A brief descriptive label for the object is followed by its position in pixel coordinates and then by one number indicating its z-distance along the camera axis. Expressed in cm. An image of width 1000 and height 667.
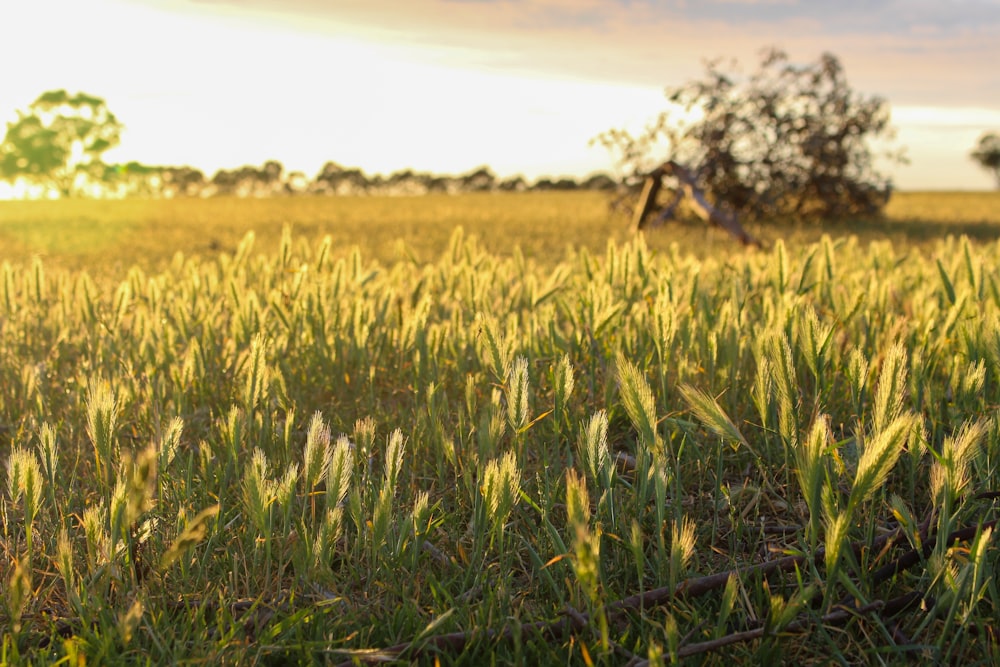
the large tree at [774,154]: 909
